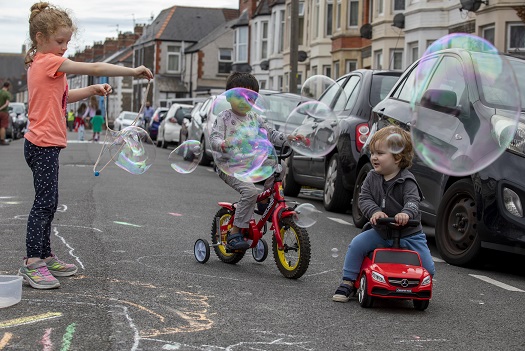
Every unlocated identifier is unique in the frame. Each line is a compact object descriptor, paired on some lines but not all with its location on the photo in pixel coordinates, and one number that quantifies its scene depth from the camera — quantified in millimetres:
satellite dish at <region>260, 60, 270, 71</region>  56719
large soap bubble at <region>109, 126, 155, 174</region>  7879
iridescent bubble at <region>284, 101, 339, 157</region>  9380
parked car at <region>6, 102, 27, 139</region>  35831
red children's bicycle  7320
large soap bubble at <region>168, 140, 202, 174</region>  8375
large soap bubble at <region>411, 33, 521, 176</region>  7582
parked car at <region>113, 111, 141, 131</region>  53981
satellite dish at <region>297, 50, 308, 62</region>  43488
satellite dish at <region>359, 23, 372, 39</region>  35312
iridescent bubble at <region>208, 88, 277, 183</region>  7531
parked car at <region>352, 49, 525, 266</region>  7922
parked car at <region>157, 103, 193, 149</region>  34500
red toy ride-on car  6340
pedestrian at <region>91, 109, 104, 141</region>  40688
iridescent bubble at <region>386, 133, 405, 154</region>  6797
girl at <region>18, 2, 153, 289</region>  6660
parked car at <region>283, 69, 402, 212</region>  12258
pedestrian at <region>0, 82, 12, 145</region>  28714
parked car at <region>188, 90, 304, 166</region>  16533
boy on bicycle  7582
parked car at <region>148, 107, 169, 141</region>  41344
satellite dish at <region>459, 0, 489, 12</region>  24609
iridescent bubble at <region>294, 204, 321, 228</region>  7375
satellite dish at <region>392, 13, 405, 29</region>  31266
